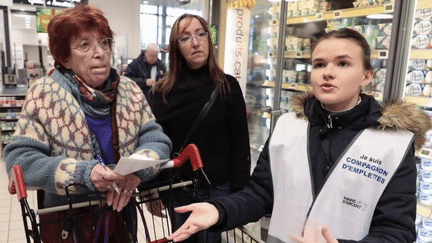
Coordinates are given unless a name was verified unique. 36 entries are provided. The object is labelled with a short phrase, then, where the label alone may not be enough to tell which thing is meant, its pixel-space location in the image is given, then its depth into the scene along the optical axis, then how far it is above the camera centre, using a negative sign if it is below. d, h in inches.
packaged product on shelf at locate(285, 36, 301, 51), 127.0 +8.1
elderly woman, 42.4 -9.6
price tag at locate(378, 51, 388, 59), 85.2 +3.2
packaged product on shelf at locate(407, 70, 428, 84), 87.1 -2.1
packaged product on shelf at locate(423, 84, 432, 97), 87.7 -5.7
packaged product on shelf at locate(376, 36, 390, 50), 94.6 +7.1
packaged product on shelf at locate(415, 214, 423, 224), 95.4 -43.1
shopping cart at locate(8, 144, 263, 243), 36.6 -18.3
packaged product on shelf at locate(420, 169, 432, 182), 92.0 -29.7
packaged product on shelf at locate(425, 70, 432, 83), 87.4 -2.3
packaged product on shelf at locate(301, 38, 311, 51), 126.5 +8.0
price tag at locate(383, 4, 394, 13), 82.0 +14.6
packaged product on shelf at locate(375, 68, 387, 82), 91.5 -2.0
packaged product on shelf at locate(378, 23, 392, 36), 93.3 +10.7
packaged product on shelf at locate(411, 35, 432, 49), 83.5 +6.8
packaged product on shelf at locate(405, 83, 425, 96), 88.0 -5.7
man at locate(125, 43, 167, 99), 183.6 -4.4
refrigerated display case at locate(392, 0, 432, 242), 80.0 -2.3
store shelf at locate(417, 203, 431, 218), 87.7 -37.8
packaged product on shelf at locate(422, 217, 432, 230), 91.0 -42.4
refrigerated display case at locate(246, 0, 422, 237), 81.2 +6.5
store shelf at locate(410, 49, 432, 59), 79.7 +3.4
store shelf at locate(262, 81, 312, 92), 121.4 -8.2
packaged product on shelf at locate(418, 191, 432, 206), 92.0 -36.0
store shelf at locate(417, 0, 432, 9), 78.5 +15.3
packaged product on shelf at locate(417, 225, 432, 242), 92.5 -46.6
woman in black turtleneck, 72.7 -10.7
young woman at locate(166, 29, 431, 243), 41.1 -13.4
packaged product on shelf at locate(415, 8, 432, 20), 81.4 +13.4
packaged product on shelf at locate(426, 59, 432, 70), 88.1 +1.2
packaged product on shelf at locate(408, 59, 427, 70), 87.7 +1.1
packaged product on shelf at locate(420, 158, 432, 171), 92.1 -26.6
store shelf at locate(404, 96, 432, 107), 83.0 -8.1
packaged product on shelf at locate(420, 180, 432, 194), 92.0 -32.9
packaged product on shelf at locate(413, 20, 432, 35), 83.0 +10.3
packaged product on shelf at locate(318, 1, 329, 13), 115.3 +20.4
